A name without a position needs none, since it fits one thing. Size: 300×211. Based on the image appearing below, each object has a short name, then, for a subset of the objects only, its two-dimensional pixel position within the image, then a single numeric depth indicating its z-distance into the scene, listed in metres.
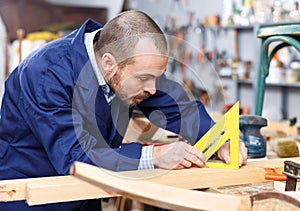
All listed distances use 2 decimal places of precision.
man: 1.10
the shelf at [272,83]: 3.66
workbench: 0.71
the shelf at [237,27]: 3.95
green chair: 1.49
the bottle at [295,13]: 3.51
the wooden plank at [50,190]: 0.96
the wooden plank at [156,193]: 0.70
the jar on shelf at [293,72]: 3.63
